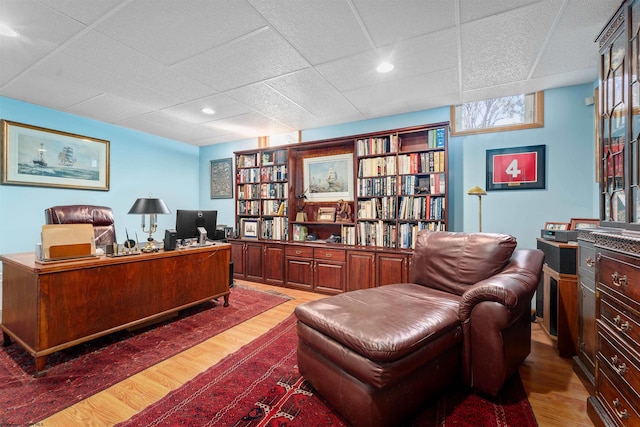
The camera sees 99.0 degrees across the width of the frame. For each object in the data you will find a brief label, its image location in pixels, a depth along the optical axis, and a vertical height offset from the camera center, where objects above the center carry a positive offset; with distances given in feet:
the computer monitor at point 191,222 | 10.22 -0.38
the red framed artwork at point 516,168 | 9.85 +1.62
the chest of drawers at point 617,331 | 3.69 -1.80
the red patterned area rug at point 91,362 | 5.13 -3.58
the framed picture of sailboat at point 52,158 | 10.61 +2.32
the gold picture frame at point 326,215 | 13.44 -0.15
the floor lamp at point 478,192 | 9.24 +0.67
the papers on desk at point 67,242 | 6.47 -0.72
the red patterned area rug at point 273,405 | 4.66 -3.58
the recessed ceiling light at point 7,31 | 6.34 +4.30
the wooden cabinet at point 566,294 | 6.77 -2.11
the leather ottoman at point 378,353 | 4.15 -2.36
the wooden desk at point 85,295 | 6.07 -2.16
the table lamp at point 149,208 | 8.45 +0.13
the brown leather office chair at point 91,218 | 9.00 -0.18
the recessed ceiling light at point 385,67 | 7.96 +4.31
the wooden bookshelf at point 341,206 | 10.89 +0.26
